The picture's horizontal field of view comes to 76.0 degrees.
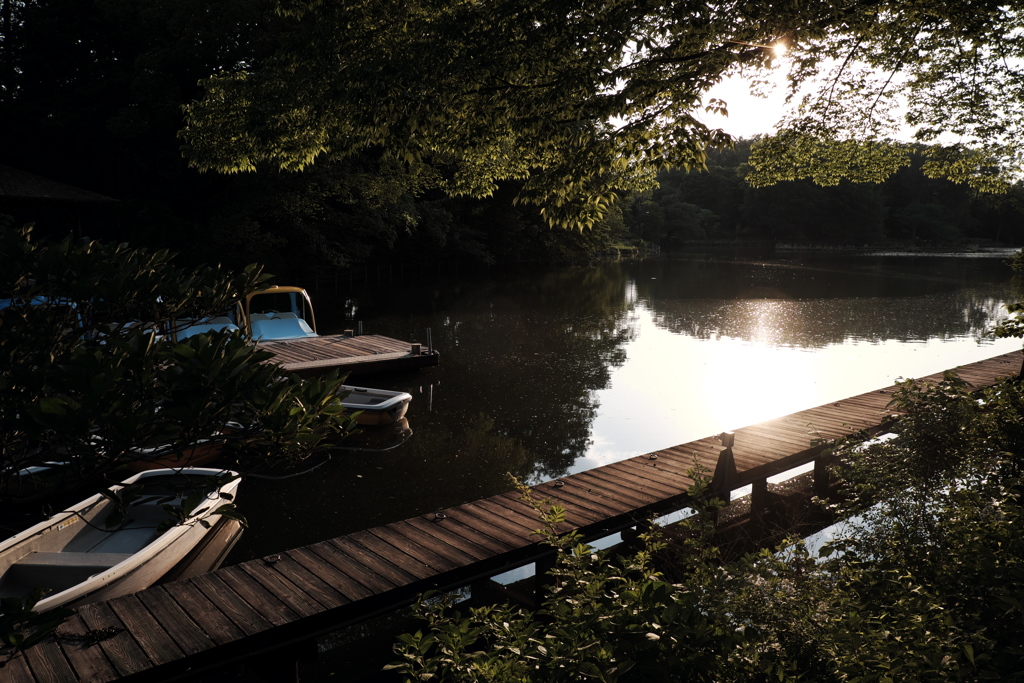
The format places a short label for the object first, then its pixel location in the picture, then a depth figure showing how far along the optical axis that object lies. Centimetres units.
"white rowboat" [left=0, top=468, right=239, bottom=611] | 591
